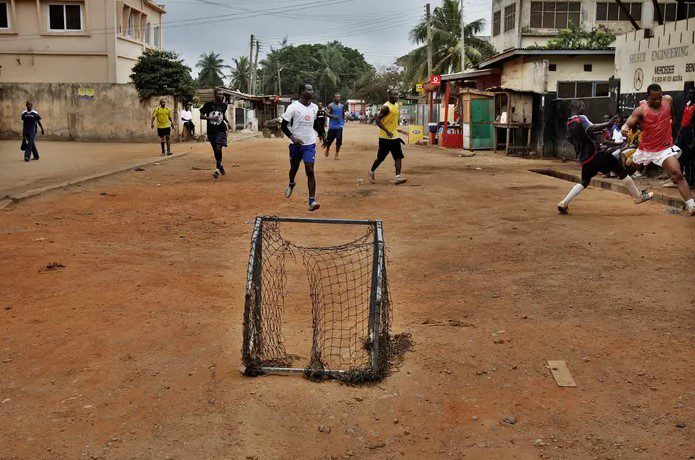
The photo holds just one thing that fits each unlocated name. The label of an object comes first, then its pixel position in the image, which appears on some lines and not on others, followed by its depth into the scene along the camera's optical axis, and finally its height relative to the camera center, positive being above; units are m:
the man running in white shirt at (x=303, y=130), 10.71 +0.00
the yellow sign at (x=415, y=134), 33.62 -0.15
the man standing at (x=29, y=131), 20.58 -0.06
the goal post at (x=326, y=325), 4.44 -1.42
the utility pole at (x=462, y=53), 39.31 +4.17
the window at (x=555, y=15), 37.44 +5.93
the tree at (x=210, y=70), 91.81 +7.42
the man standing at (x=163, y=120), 21.82 +0.28
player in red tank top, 10.07 +0.01
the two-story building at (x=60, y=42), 35.31 +4.18
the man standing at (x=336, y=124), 20.28 +0.18
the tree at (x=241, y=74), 90.75 +6.83
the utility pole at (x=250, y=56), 61.50 +6.11
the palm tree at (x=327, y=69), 96.25 +8.13
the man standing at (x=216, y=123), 15.34 +0.14
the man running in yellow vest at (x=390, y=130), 13.86 +0.01
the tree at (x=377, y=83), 81.75 +5.28
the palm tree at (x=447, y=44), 44.88 +5.45
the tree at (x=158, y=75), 32.50 +2.42
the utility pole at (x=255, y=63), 67.06 +6.24
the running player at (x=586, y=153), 10.17 -0.30
